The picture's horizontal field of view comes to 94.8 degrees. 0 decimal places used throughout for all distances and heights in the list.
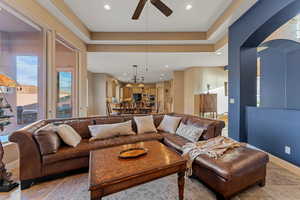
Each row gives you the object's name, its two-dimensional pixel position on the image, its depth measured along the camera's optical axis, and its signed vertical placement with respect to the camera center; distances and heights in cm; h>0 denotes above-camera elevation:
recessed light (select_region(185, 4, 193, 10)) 316 +217
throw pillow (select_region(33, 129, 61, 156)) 196 -60
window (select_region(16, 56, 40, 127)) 308 +18
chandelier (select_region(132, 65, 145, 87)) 738 +177
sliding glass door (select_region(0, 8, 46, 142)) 300 +73
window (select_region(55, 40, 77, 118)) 425 +64
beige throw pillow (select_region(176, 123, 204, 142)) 258 -64
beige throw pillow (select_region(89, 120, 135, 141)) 267 -61
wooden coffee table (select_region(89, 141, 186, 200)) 120 -69
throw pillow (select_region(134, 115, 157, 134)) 312 -58
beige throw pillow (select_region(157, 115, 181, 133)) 319 -58
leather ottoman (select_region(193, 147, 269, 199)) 156 -86
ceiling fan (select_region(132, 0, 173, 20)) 219 +153
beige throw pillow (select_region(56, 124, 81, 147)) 228 -60
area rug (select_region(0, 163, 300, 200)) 171 -121
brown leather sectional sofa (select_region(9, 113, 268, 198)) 159 -83
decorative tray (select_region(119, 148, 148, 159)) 163 -66
